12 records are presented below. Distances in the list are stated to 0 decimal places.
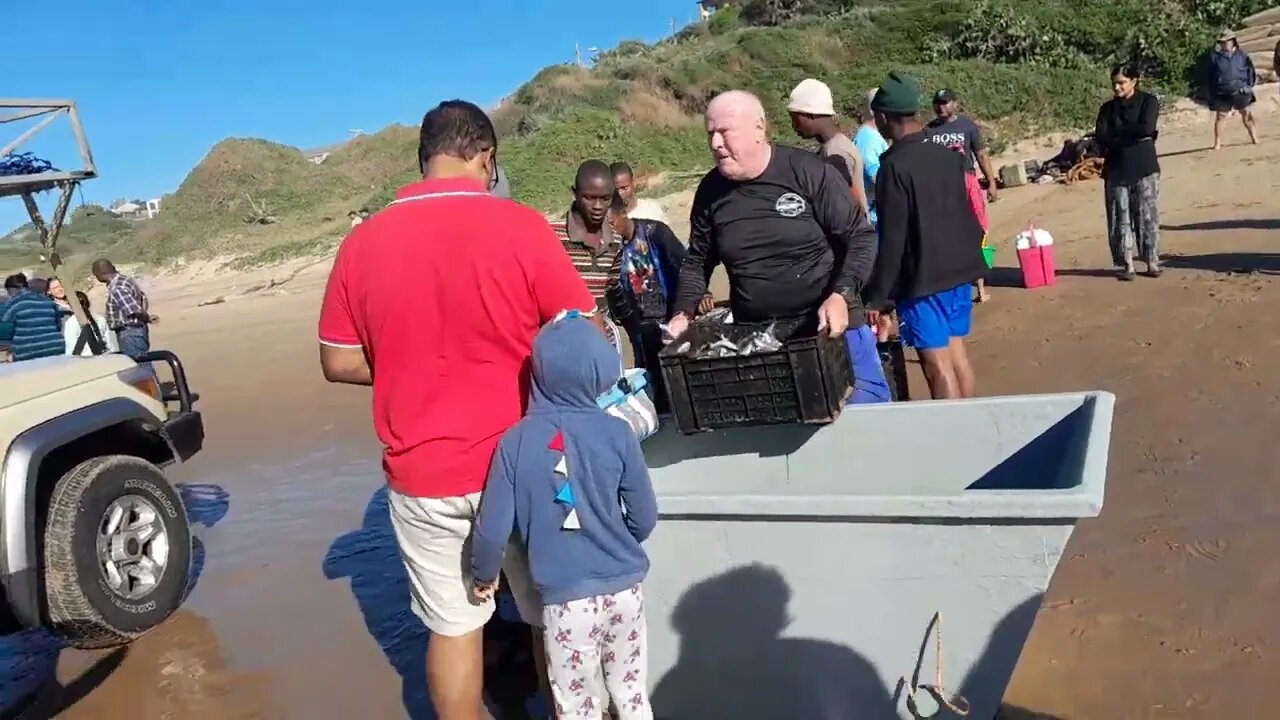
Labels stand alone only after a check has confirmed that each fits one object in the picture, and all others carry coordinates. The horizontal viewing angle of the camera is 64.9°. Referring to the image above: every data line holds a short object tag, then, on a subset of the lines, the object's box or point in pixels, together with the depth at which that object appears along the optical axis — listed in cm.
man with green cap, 475
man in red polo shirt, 272
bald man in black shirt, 389
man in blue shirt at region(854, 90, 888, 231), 718
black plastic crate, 353
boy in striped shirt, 508
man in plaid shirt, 1044
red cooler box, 880
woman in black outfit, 769
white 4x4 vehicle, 415
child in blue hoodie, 270
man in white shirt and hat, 493
